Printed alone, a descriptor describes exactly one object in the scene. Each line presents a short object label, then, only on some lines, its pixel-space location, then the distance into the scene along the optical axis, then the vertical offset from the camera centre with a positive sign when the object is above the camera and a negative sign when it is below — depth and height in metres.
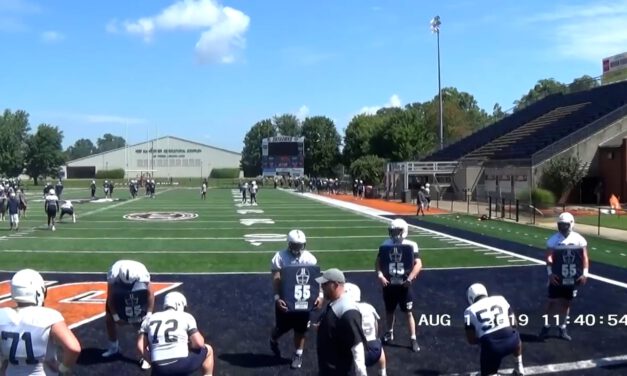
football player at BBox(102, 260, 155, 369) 8.34 -1.46
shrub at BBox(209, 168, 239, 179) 111.38 -0.18
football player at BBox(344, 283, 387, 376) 6.23 -1.50
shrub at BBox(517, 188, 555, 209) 31.25 -1.33
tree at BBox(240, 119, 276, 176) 113.00 +3.95
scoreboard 76.31 +1.77
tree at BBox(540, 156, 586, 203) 37.31 -0.26
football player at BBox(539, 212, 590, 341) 9.55 -1.33
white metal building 113.25 +2.31
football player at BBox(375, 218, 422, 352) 9.12 -1.46
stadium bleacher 43.09 +3.16
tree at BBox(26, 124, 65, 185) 102.44 +3.06
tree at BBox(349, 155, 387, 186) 58.50 +0.10
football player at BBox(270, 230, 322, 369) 8.39 -1.54
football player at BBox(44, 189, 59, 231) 24.09 -1.16
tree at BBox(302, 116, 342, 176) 96.88 +3.56
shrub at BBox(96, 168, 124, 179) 109.19 -0.24
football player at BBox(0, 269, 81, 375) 4.87 -1.14
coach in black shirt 5.24 -1.29
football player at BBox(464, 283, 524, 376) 6.86 -1.58
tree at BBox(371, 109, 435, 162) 70.12 +3.38
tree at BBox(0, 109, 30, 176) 97.81 +3.37
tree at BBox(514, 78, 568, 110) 113.75 +13.92
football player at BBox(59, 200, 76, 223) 27.23 -1.42
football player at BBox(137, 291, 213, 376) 5.84 -1.47
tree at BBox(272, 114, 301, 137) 128.75 +8.84
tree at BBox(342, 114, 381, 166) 80.43 +4.31
